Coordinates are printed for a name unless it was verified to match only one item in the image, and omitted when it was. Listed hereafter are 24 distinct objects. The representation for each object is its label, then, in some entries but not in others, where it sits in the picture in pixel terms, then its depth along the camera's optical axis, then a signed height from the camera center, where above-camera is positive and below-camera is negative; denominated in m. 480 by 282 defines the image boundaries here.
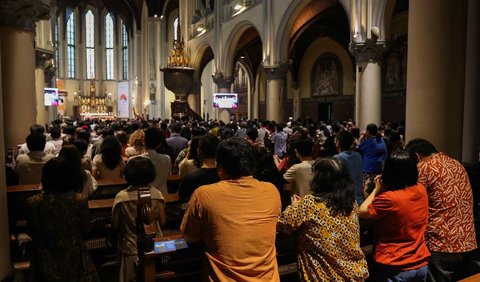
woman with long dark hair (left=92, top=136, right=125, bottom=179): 4.91 -0.65
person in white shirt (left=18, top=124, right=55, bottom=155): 6.34 -0.59
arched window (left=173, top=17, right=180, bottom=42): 34.80 +7.34
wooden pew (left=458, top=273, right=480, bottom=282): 1.88 -0.78
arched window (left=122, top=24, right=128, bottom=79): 46.09 +6.96
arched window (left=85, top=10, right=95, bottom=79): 46.28 +8.35
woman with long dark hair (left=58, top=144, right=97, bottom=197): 3.60 -0.54
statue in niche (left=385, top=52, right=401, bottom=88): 18.83 +1.89
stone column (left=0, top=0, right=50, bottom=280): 8.03 +0.95
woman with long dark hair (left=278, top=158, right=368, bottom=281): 2.43 -0.69
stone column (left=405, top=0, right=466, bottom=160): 4.56 +0.46
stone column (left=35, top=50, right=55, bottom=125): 15.09 +1.50
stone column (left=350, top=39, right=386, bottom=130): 12.11 +0.98
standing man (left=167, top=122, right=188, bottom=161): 7.75 -0.61
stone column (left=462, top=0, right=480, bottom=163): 7.06 +0.38
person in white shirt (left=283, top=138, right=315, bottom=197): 4.27 -0.70
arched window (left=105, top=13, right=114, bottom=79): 47.03 +7.90
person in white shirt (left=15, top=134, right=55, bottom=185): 4.97 -0.63
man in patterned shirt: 3.00 -0.79
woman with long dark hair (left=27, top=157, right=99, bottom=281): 2.74 -0.78
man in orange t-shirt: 2.21 -0.62
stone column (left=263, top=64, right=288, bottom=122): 17.22 +0.96
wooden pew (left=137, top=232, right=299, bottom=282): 2.48 -1.02
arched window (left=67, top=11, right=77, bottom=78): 45.12 +7.70
